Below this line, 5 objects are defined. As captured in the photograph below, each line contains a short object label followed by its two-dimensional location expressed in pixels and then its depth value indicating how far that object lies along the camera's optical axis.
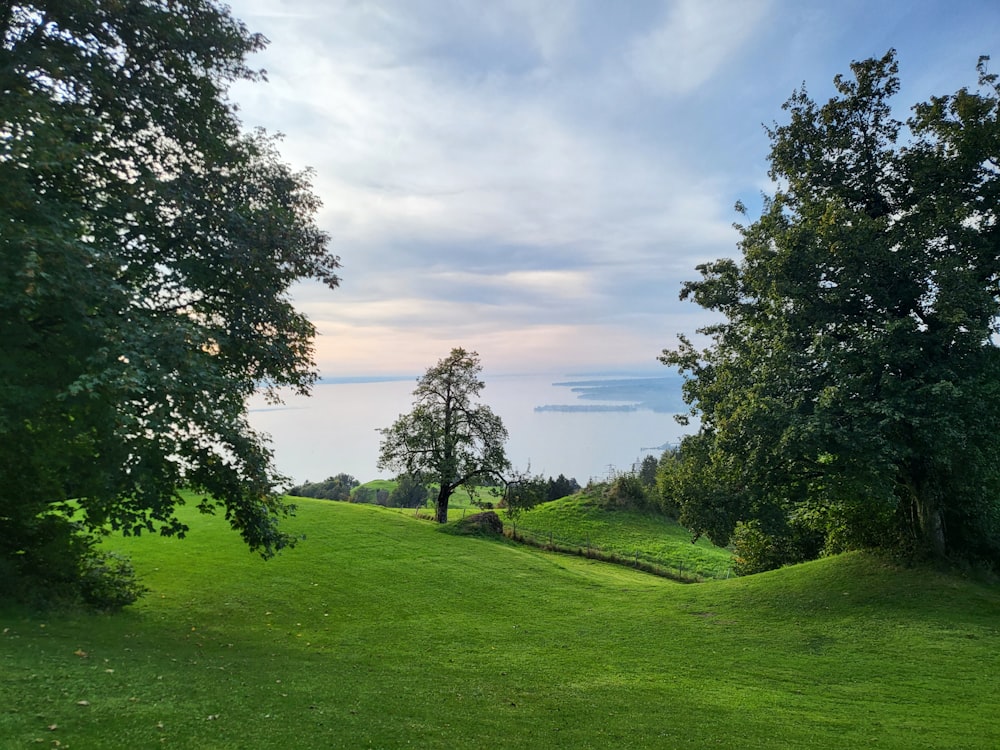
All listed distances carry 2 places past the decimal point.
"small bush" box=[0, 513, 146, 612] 11.71
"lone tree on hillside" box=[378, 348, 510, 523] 40.25
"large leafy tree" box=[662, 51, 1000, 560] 16.11
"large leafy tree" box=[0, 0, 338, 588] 9.64
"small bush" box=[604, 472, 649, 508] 52.92
